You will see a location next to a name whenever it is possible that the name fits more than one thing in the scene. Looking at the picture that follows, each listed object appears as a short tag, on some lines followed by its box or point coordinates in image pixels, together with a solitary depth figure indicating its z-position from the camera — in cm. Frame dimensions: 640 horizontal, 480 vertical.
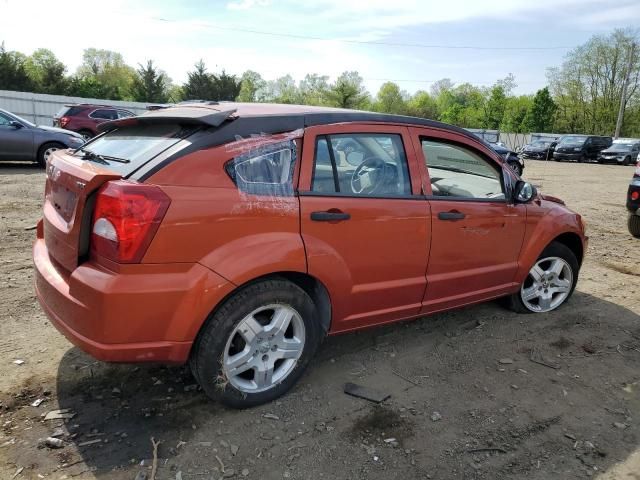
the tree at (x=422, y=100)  10478
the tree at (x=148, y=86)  5222
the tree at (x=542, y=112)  5884
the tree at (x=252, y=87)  8162
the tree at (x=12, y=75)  4169
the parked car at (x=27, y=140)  1197
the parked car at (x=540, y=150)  3453
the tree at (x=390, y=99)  7700
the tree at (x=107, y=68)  7650
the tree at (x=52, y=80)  4622
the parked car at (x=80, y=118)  1909
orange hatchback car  252
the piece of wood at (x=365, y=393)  316
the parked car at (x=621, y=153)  3161
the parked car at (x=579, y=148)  3269
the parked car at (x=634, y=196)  741
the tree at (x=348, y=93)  6569
